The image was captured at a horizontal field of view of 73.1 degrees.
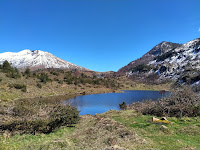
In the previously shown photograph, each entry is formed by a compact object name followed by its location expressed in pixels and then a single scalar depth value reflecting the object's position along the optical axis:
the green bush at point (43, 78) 60.23
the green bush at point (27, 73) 62.88
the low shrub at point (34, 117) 10.34
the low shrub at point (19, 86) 43.90
